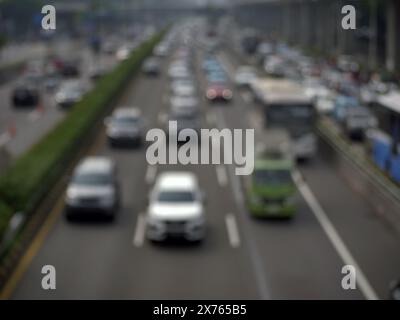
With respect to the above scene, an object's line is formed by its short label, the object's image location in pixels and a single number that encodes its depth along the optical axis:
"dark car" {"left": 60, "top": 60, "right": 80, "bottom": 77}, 74.88
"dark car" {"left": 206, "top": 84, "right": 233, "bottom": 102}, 55.16
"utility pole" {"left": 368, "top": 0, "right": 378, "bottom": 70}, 67.88
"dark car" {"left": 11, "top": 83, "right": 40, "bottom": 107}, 53.88
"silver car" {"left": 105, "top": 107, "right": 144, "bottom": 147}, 37.56
